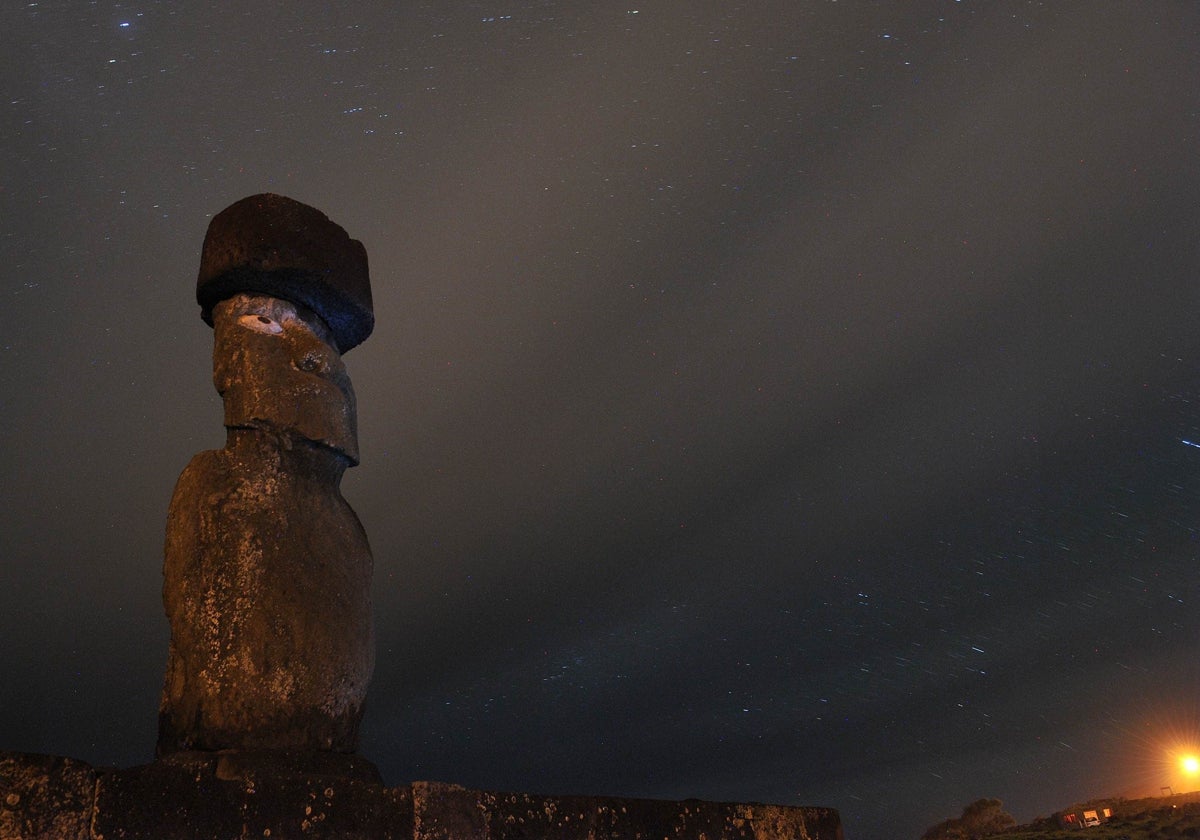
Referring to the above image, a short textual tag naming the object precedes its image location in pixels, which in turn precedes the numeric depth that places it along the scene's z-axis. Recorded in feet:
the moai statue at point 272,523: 13.38
